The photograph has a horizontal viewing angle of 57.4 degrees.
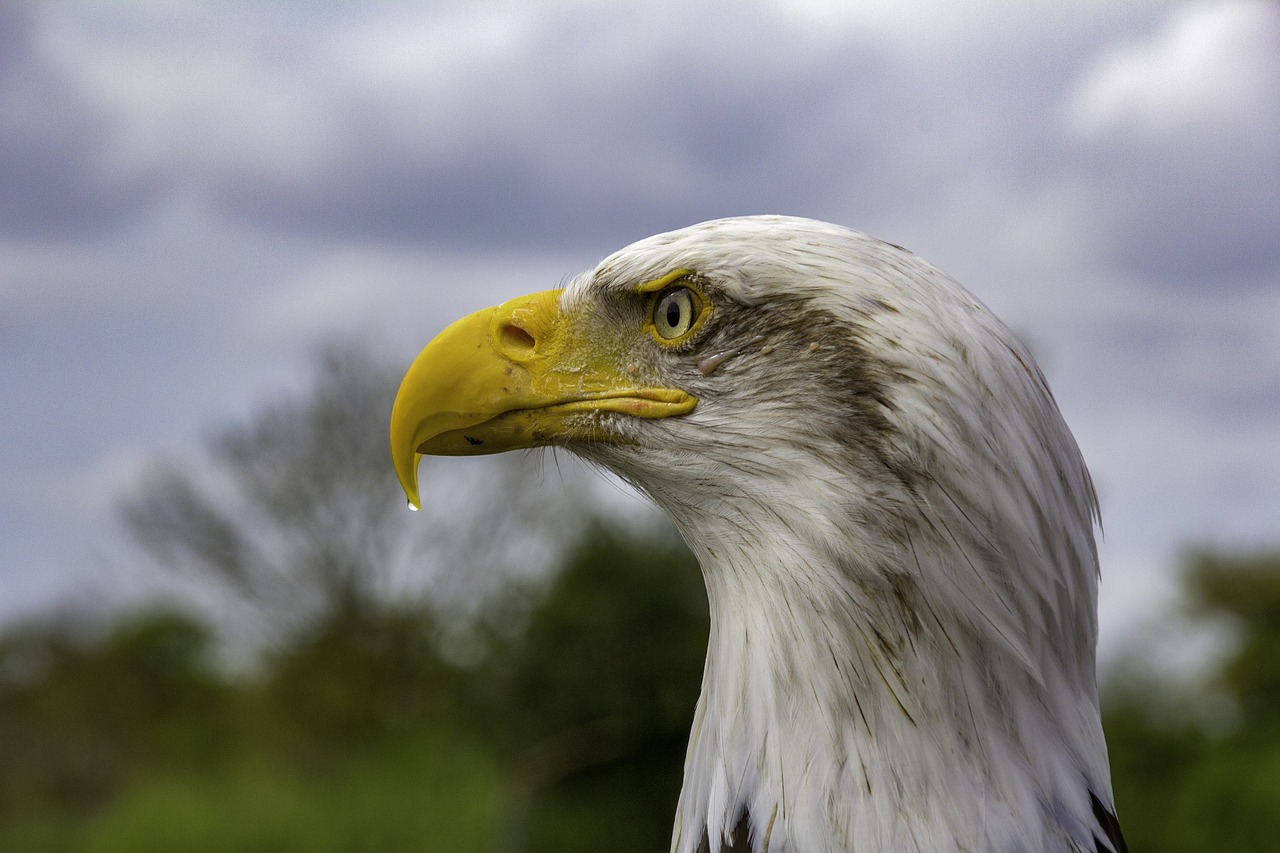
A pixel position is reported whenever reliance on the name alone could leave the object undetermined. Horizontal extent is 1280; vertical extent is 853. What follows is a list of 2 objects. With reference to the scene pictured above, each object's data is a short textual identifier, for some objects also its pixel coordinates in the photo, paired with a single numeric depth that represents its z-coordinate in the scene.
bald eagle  2.14
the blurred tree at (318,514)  19.48
